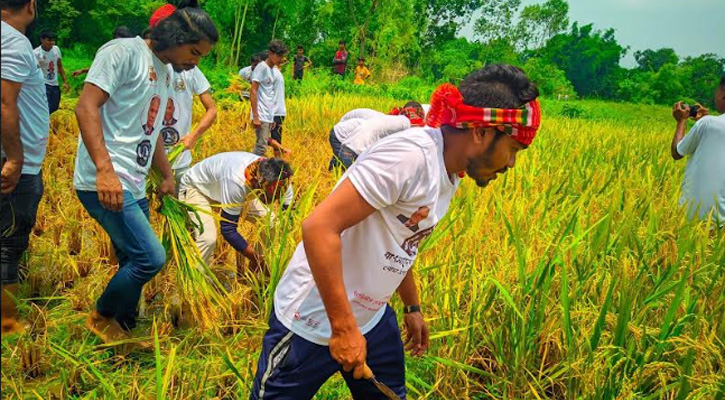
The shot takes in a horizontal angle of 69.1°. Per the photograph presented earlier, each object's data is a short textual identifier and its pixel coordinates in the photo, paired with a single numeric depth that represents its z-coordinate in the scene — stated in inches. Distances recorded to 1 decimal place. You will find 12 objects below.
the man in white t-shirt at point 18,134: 70.8
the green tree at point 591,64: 1419.8
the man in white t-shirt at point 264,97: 196.9
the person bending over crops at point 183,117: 109.1
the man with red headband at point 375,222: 42.0
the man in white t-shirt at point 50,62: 196.2
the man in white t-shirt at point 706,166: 109.7
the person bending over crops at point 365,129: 147.6
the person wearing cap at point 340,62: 522.6
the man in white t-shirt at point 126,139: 72.8
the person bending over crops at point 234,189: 102.8
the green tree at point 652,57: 2114.9
